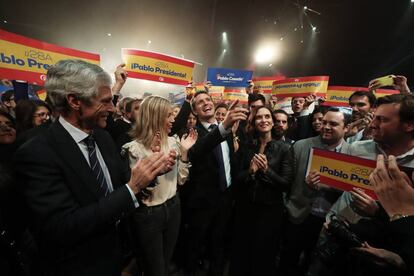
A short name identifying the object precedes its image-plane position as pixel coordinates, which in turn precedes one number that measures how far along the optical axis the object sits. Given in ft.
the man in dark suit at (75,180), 3.79
